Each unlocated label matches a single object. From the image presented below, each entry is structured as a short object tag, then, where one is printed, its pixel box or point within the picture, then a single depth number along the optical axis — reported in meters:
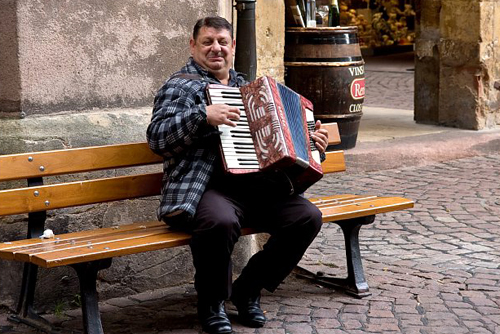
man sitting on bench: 4.06
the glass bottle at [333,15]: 8.33
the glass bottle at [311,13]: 8.19
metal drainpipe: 5.39
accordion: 4.01
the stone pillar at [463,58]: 9.09
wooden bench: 3.88
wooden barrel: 8.01
